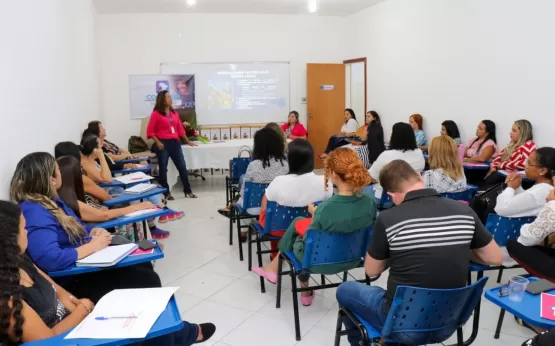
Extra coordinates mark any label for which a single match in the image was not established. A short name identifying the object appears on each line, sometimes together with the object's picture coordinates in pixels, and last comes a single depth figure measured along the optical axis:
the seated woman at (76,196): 2.84
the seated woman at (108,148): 5.11
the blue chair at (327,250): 2.55
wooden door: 9.16
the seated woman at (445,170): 3.69
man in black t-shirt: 1.83
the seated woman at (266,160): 3.93
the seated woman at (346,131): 8.45
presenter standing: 6.78
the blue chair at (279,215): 3.27
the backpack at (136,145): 7.98
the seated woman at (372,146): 7.00
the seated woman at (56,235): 2.16
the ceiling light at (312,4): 7.03
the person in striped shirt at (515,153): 4.92
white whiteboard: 8.98
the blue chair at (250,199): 3.84
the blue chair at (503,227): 2.87
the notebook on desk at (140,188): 3.66
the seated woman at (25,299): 1.51
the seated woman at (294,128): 8.54
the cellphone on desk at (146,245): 2.36
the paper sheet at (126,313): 1.53
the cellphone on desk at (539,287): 1.83
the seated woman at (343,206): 2.49
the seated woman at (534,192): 2.92
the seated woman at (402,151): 4.67
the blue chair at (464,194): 3.75
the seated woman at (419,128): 7.05
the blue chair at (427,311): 1.78
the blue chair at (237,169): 5.30
